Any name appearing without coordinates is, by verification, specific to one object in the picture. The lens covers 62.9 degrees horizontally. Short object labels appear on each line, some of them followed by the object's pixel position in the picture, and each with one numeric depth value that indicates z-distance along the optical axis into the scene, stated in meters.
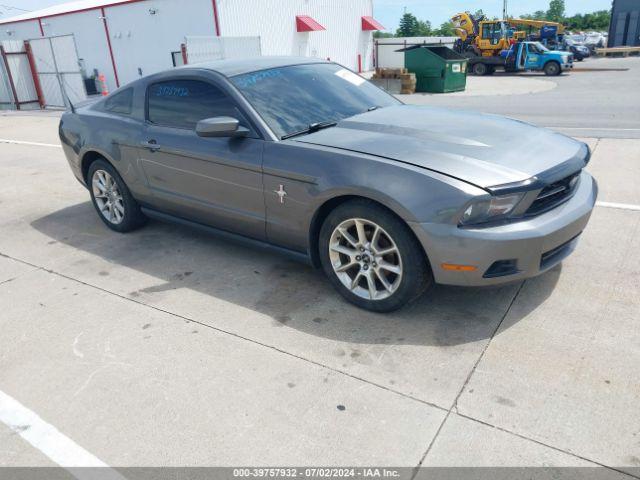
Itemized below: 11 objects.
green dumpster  18.48
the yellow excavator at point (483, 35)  26.38
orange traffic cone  22.80
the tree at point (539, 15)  125.22
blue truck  23.75
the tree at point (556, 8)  124.88
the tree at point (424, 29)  90.15
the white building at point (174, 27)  21.78
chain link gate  17.11
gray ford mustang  2.96
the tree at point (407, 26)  85.12
